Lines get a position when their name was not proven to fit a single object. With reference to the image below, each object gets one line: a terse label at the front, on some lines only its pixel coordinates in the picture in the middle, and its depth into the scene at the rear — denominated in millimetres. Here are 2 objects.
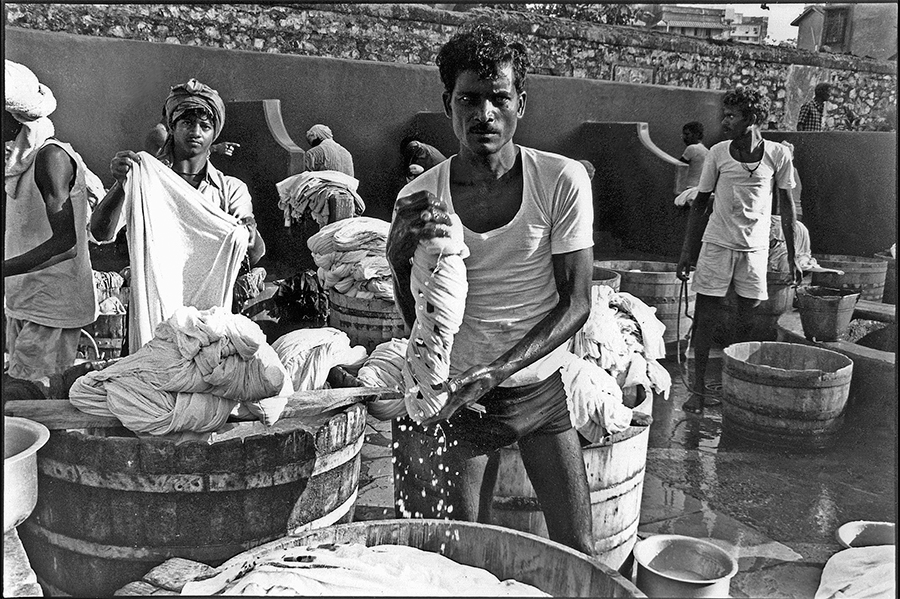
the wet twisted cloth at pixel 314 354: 2785
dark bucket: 4625
